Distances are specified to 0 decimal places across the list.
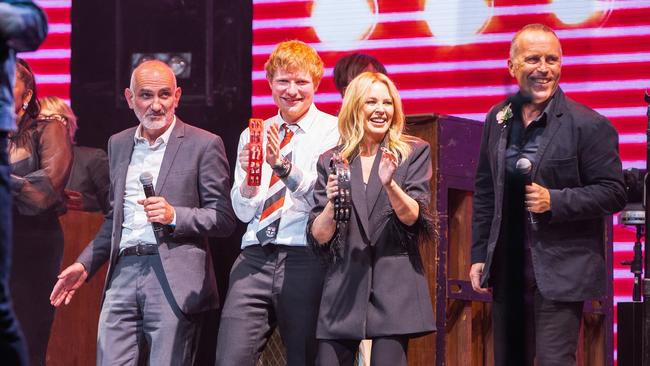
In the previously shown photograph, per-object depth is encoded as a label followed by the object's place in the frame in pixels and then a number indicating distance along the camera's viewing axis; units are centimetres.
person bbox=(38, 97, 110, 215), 1182
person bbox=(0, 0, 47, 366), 503
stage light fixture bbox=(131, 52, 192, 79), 1259
